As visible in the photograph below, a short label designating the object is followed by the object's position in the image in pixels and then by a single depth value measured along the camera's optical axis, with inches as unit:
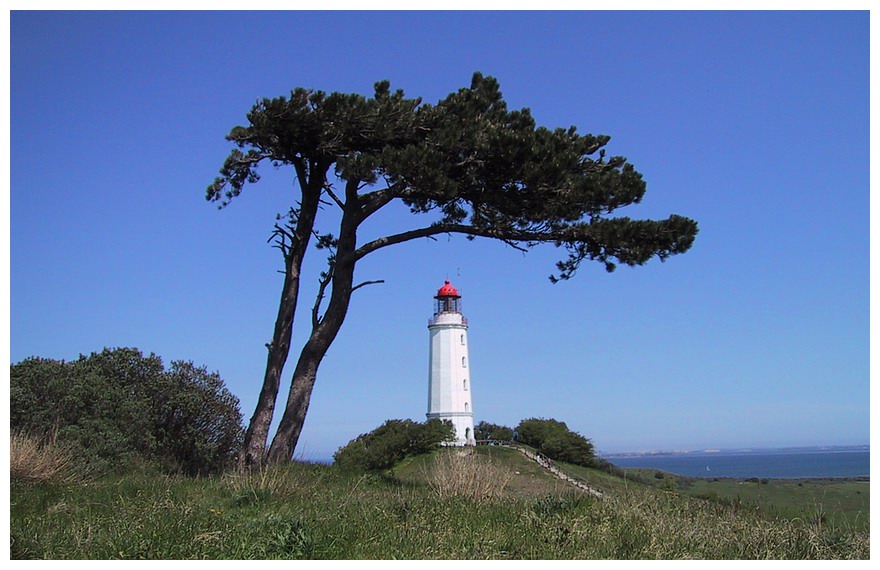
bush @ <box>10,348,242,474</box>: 508.2
